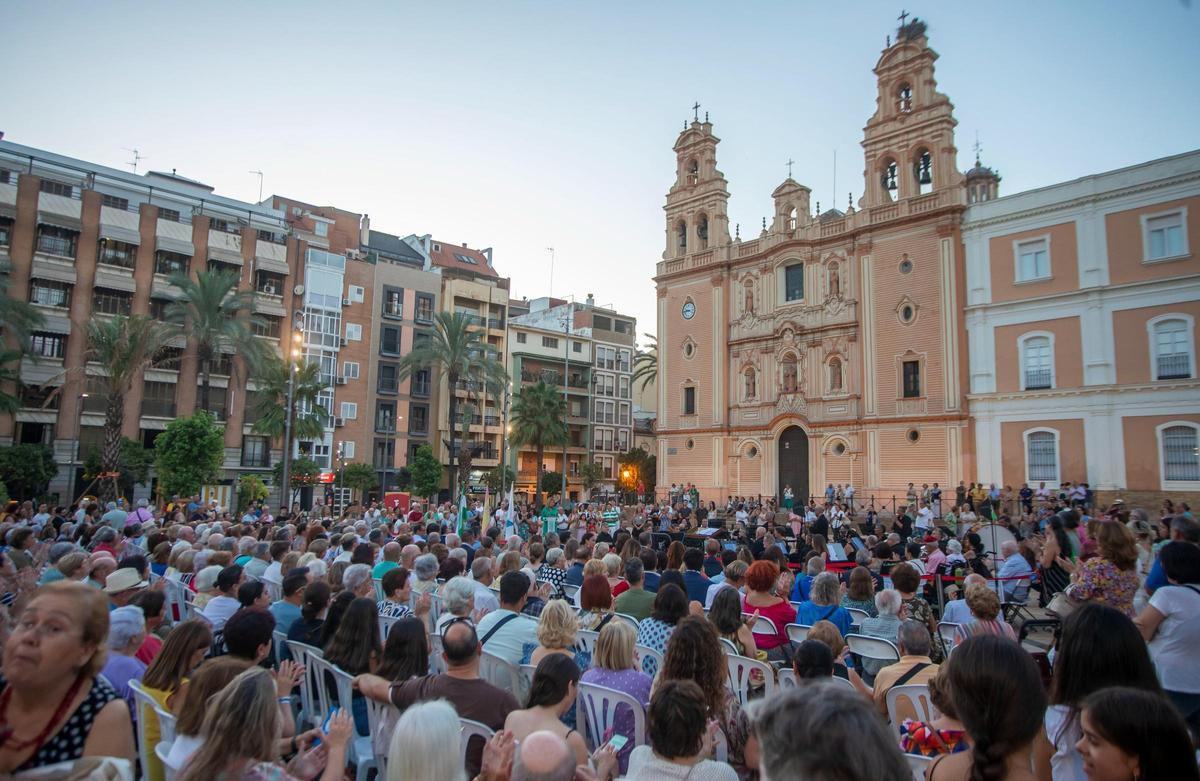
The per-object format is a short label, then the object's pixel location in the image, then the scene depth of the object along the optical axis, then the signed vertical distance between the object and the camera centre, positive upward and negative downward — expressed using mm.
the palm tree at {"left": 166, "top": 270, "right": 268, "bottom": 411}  33594 +6715
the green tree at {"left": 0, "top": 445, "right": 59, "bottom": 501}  30125 -842
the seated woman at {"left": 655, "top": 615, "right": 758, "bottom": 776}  3840 -1185
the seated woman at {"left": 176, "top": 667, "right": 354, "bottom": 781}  2650 -1081
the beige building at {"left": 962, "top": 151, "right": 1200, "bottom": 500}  24547 +5234
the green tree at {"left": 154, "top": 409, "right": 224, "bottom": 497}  24859 -79
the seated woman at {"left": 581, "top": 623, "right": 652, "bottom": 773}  4230 -1294
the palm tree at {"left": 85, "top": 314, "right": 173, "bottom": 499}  28500 +3862
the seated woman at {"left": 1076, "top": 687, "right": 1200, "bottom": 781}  2195 -860
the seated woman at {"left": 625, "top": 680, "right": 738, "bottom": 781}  2828 -1142
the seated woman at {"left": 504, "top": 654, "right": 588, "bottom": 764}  3555 -1258
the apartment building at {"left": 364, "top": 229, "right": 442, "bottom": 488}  46562 +5804
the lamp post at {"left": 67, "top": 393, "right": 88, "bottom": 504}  33781 +71
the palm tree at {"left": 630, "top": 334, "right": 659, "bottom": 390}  54066 +8130
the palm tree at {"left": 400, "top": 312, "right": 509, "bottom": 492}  40125 +5828
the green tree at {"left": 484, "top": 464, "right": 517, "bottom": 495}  46844 -1380
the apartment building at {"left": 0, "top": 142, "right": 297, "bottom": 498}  34031 +9570
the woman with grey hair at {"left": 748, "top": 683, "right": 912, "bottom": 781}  1746 -702
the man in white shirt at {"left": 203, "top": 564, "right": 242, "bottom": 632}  6105 -1310
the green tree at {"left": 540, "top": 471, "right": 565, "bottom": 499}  54031 -1807
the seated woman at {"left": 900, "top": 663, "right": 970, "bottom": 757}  3234 -1261
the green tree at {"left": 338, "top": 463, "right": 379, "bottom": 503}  41312 -1277
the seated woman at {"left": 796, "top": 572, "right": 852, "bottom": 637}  5988 -1239
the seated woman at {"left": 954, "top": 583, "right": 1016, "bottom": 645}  5371 -1087
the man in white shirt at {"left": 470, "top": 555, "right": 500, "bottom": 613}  7012 -1354
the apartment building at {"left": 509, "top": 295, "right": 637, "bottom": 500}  55625 +7110
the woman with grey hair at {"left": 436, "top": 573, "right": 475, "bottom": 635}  5746 -1144
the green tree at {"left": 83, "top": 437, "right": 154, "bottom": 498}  33156 -459
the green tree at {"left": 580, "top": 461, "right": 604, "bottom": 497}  53438 -1047
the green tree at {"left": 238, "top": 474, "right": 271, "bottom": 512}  28412 -1442
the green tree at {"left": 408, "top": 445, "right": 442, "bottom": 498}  41312 -912
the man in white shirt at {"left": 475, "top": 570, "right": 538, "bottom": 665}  5457 -1345
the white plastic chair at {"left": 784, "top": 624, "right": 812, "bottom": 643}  6184 -1491
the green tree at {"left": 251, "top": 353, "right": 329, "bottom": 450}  36375 +3006
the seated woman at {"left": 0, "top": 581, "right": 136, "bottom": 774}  2500 -888
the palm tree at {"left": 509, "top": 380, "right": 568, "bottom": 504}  46688 +2762
